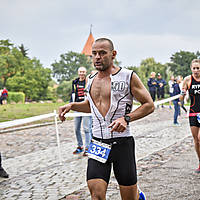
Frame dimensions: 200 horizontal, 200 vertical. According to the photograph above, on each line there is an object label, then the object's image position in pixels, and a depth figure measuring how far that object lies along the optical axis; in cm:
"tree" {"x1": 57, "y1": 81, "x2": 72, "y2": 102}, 7400
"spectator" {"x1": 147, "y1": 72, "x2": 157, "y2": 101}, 2027
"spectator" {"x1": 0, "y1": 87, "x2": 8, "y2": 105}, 3853
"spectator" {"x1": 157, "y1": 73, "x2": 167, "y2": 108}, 2183
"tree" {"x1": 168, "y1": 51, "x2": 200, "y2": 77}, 8875
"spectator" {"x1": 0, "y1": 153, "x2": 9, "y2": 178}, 617
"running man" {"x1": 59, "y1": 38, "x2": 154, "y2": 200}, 326
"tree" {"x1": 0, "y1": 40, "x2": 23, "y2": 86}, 5794
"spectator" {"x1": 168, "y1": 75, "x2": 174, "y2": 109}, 1851
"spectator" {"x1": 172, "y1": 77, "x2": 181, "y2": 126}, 1574
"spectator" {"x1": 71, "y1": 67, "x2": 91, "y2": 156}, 827
